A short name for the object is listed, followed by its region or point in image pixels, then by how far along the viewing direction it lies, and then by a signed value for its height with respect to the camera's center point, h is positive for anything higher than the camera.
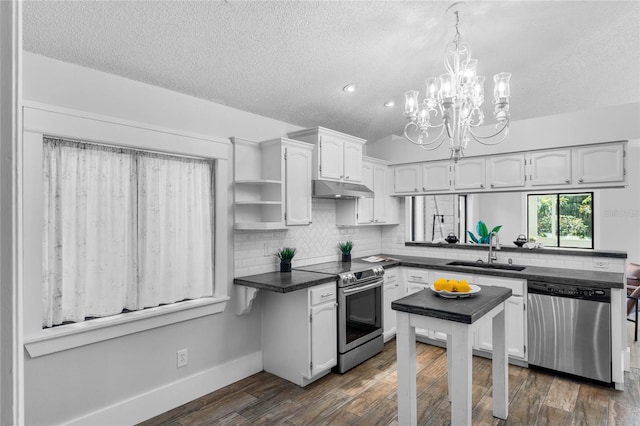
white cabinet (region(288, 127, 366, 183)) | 3.82 +0.66
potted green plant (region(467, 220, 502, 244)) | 4.54 -0.26
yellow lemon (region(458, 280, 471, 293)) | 2.55 -0.53
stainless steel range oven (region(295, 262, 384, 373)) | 3.55 -1.01
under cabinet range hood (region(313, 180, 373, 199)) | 3.74 +0.25
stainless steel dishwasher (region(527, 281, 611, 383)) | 3.20 -1.07
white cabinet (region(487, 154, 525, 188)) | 4.03 +0.47
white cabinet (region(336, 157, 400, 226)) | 4.50 +0.11
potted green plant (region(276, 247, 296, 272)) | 3.69 -0.47
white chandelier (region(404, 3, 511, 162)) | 2.22 +0.75
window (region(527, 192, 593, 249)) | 4.57 -0.09
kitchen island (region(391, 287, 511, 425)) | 2.21 -0.83
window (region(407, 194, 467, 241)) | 4.94 -0.06
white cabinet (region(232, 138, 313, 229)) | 3.40 +0.28
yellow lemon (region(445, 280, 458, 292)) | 2.57 -0.52
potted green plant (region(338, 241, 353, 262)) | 4.50 -0.47
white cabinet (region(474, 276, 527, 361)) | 3.60 -1.06
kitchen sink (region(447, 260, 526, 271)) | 4.01 -0.61
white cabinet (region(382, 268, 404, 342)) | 4.23 -1.01
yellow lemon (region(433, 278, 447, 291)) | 2.60 -0.52
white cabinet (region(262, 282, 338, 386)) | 3.25 -1.12
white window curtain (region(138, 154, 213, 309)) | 2.83 -0.13
